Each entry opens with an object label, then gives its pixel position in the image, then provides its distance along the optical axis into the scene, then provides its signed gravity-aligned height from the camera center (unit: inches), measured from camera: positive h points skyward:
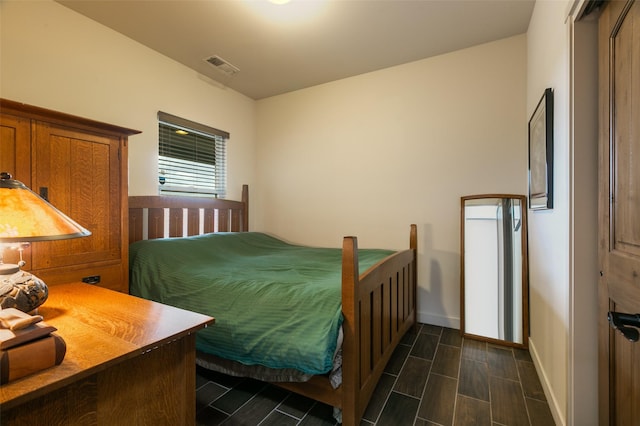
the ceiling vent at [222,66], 113.0 +61.2
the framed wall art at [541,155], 61.8 +14.5
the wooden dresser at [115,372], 28.3 -18.6
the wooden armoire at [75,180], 59.9 +7.9
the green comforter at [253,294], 54.5 -19.0
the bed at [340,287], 53.9 -18.4
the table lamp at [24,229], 38.4 -2.3
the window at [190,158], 112.7 +24.0
